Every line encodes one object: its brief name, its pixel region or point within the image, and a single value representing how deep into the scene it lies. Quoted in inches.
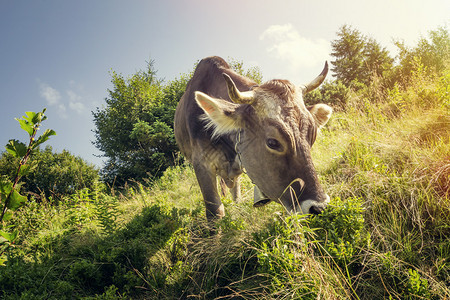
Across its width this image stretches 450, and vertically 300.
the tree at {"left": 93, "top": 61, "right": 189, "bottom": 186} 531.8
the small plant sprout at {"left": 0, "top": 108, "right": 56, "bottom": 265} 43.7
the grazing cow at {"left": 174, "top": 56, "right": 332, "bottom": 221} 98.1
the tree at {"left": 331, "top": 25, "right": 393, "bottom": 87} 980.6
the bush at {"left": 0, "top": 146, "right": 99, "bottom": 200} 401.4
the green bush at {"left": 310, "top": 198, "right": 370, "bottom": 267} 91.2
